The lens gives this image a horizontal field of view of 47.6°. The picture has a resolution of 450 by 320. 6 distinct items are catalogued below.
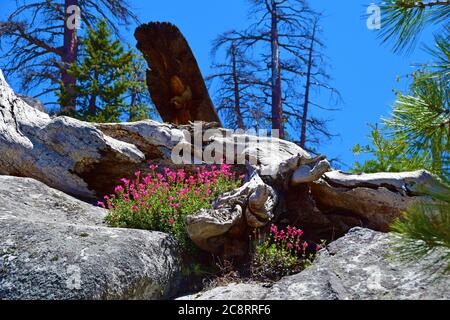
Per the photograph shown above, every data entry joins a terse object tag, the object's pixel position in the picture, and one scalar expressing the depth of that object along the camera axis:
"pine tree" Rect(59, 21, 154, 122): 12.51
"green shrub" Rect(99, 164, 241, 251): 5.58
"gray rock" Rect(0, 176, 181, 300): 4.12
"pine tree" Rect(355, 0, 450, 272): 3.41
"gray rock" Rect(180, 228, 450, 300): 4.01
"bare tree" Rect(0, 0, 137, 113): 15.34
